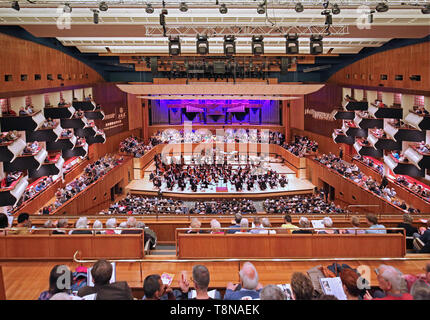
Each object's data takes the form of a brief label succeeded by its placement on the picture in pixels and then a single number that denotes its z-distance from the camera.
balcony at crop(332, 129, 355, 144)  18.50
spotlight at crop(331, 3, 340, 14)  8.97
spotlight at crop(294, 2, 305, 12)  8.82
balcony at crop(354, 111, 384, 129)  16.20
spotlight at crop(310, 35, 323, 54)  9.94
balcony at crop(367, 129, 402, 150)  14.73
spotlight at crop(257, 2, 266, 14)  8.97
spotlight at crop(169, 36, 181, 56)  10.05
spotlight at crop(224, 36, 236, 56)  10.17
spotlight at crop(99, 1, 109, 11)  8.89
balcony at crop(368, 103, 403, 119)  14.71
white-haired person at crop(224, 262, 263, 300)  3.73
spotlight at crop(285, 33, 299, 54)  10.03
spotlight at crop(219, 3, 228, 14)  8.95
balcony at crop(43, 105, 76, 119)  15.51
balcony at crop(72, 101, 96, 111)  17.69
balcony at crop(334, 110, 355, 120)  18.28
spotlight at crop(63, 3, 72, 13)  8.91
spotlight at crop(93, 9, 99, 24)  9.40
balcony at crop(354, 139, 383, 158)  16.32
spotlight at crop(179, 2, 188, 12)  9.07
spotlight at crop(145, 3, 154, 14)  9.08
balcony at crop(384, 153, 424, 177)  13.07
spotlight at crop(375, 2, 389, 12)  8.51
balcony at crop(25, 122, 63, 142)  13.84
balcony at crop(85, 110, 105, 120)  18.14
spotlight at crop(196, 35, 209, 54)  9.98
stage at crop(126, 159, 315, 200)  19.30
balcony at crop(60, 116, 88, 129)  16.31
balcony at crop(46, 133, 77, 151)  15.15
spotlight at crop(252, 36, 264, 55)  10.09
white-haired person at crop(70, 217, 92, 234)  6.79
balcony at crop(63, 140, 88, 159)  16.16
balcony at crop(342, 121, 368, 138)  17.73
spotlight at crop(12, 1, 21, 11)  8.69
